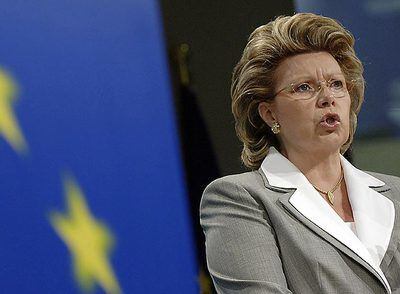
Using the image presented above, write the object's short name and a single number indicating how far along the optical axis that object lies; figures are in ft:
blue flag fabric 25.31
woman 23.24
